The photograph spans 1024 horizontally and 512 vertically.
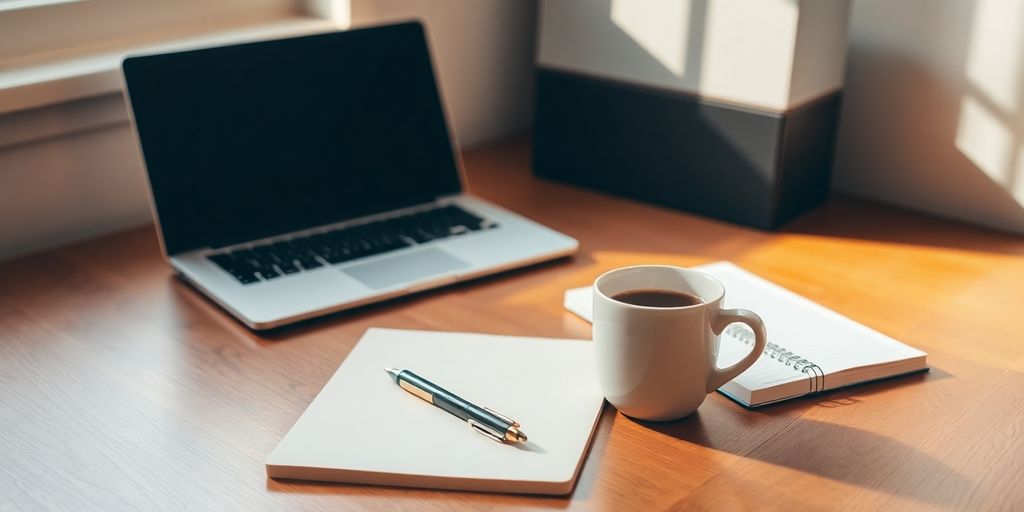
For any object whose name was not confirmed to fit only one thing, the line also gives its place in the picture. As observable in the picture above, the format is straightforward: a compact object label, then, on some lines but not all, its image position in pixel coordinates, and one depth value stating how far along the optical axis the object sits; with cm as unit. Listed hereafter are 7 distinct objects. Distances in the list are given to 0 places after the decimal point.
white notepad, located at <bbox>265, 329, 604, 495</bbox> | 68
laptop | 99
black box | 117
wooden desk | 68
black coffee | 75
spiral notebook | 80
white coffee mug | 71
